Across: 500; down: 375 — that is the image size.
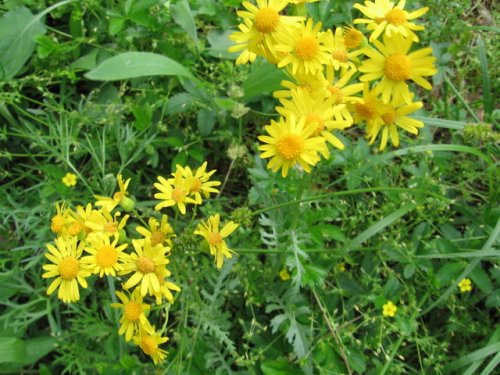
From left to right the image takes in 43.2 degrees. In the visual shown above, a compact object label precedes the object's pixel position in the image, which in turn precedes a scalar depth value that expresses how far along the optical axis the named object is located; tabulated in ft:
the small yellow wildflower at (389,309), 1.03
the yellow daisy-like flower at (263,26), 0.83
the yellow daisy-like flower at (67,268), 0.84
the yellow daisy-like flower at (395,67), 0.78
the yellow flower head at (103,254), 0.81
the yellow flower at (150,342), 0.84
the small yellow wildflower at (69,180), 1.13
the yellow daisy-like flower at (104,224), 0.83
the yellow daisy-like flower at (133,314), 0.83
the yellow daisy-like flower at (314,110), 0.79
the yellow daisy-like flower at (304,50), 0.79
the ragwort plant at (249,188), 0.82
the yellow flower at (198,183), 0.86
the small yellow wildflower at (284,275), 1.06
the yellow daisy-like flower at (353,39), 0.82
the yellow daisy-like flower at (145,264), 0.80
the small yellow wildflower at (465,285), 1.08
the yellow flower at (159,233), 0.81
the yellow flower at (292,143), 0.79
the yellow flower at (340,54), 0.82
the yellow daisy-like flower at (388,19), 0.81
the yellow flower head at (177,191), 0.85
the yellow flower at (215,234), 0.82
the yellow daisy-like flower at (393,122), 0.82
